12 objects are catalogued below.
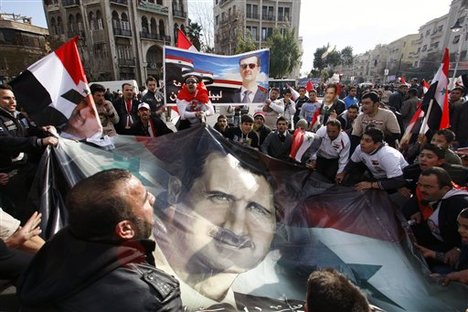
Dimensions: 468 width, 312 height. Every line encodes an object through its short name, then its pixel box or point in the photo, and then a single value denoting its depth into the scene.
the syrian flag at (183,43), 6.63
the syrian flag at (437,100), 4.39
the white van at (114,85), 16.98
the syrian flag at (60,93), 2.98
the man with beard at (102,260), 0.91
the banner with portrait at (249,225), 2.05
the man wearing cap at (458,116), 5.63
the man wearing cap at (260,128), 5.23
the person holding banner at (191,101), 4.61
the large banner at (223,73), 5.45
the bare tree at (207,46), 26.33
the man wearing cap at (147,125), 4.25
